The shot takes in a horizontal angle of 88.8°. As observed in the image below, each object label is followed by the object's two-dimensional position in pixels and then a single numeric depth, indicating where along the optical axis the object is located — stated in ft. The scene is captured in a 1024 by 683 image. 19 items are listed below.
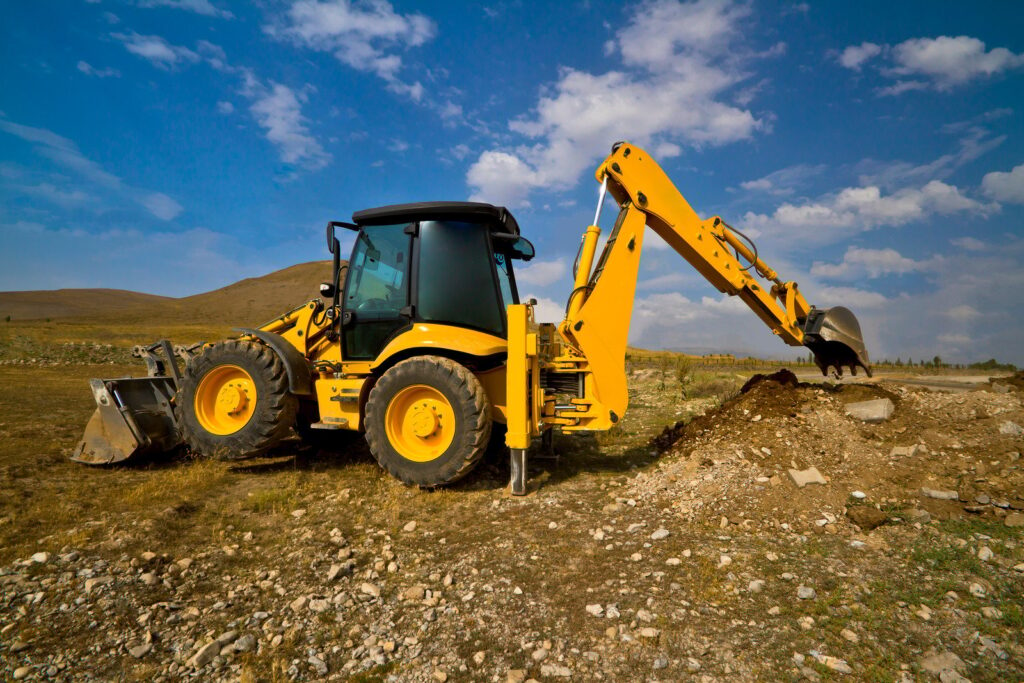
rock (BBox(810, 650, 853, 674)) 7.83
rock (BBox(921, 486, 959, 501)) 13.65
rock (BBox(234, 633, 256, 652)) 8.59
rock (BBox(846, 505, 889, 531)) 12.43
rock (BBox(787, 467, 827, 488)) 14.74
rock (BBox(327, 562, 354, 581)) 10.89
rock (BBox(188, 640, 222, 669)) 8.18
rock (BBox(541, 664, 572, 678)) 7.97
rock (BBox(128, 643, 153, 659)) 8.34
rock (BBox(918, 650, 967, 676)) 7.77
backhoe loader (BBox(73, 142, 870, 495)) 15.99
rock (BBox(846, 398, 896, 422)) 19.11
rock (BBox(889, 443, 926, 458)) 16.34
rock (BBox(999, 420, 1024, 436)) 17.25
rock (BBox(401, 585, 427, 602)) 10.25
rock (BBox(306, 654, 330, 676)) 8.16
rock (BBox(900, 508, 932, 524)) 12.75
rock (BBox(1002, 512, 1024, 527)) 12.12
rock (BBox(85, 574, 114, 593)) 9.88
